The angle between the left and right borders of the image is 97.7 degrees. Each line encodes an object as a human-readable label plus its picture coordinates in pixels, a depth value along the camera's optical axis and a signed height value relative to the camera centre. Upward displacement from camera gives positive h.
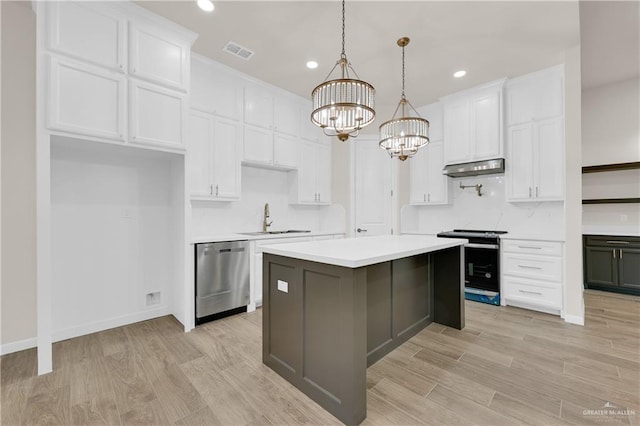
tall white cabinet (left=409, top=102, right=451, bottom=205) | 4.70 +0.77
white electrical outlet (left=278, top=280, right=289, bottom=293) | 2.08 -0.55
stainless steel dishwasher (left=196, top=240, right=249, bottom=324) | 3.11 -0.77
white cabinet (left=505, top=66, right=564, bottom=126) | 3.63 +1.59
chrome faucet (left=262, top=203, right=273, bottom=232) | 4.43 -0.10
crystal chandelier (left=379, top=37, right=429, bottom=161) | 2.96 +0.82
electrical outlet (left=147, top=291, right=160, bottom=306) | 3.28 -1.00
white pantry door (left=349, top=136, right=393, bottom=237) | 5.01 +0.45
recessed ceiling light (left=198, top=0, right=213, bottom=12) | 2.53 +1.92
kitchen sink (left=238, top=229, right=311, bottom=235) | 4.12 -0.29
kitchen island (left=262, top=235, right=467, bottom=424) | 1.68 -0.72
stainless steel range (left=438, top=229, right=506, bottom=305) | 3.83 -0.75
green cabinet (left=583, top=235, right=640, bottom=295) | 4.09 -0.77
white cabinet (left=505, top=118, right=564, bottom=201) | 3.63 +0.70
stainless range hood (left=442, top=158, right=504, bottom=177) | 3.99 +0.67
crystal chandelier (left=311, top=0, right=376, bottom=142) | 2.14 +0.79
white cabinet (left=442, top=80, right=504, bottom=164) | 4.03 +1.35
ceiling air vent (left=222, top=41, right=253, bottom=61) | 3.21 +1.93
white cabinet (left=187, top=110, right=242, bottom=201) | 3.40 +0.72
